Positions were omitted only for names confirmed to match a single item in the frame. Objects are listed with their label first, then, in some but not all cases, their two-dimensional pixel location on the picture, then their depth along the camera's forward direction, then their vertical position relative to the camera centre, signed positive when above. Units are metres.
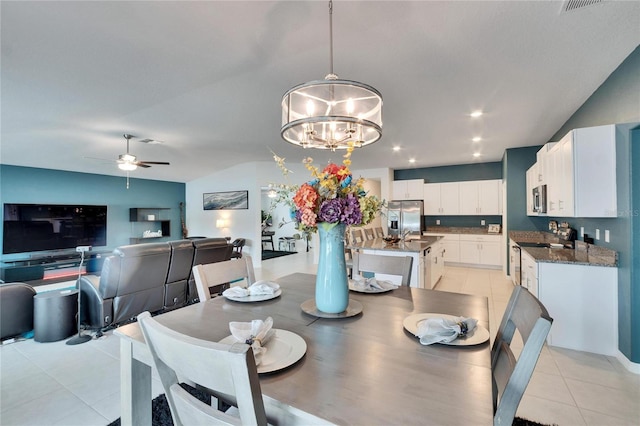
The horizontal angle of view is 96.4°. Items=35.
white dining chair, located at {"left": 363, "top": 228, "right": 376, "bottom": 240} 5.31 -0.42
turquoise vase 1.42 -0.31
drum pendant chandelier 1.67 +0.69
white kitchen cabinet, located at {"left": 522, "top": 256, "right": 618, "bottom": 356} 2.60 -0.88
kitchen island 3.72 -0.56
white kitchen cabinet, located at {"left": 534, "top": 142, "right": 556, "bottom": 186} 3.68 +0.62
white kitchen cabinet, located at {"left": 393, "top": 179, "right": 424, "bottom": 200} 7.57 +0.60
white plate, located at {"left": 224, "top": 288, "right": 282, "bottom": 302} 1.70 -0.51
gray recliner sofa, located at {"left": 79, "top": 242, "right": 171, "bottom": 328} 3.06 -0.79
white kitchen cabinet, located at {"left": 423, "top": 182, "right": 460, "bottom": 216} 7.22 +0.33
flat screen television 5.98 -0.29
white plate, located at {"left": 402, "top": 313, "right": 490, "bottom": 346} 1.13 -0.52
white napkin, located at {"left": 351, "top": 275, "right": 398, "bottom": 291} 1.90 -0.50
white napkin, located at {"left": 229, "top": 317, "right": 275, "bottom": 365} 1.05 -0.47
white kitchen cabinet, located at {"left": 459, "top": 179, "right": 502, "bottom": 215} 6.79 +0.34
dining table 0.77 -0.53
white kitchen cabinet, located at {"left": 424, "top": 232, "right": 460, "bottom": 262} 7.00 -0.89
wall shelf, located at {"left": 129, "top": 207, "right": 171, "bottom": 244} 8.09 -0.25
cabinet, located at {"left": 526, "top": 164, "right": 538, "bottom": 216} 4.43 +0.44
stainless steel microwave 3.80 +0.17
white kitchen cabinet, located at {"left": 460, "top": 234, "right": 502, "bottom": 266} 6.55 -0.90
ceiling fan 4.78 +0.88
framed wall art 7.59 +0.36
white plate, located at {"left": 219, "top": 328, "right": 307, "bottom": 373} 0.95 -0.51
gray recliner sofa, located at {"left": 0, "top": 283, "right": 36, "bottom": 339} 2.90 -0.98
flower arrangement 1.33 +0.06
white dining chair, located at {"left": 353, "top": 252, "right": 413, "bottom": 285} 2.09 -0.41
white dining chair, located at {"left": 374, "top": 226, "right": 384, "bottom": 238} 6.12 -0.44
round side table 2.95 -1.06
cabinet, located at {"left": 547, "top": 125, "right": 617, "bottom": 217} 2.53 +0.35
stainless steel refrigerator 7.14 -0.14
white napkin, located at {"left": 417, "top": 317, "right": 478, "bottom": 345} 1.13 -0.49
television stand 5.31 -1.05
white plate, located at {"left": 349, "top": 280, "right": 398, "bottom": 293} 1.85 -0.51
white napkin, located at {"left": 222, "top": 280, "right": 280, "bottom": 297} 1.75 -0.48
